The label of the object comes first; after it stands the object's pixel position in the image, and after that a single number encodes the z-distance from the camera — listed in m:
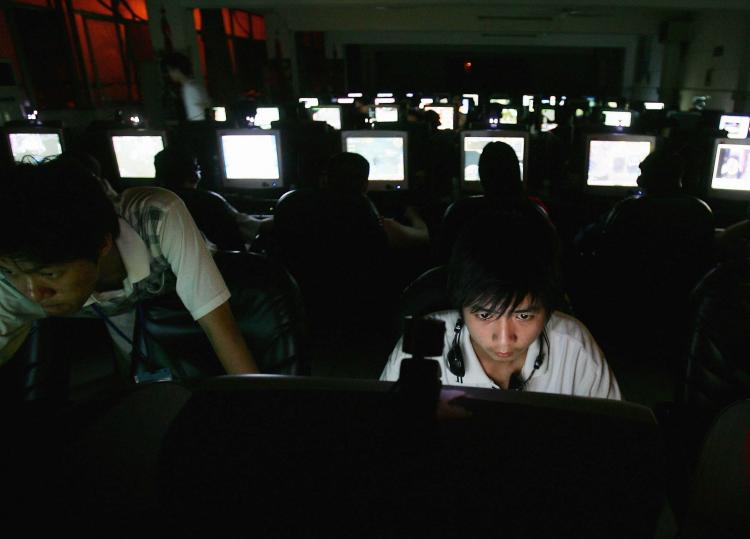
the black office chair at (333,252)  2.52
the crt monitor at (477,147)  3.98
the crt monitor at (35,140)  4.60
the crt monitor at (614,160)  3.73
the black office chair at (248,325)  1.41
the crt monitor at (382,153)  4.05
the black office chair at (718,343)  1.39
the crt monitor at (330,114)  7.78
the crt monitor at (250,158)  4.05
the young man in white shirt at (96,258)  0.96
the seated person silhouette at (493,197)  2.30
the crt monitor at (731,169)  3.48
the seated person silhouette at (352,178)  2.66
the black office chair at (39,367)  1.32
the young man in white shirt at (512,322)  1.06
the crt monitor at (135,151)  4.23
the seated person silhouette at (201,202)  2.70
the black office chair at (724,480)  0.59
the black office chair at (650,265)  2.49
